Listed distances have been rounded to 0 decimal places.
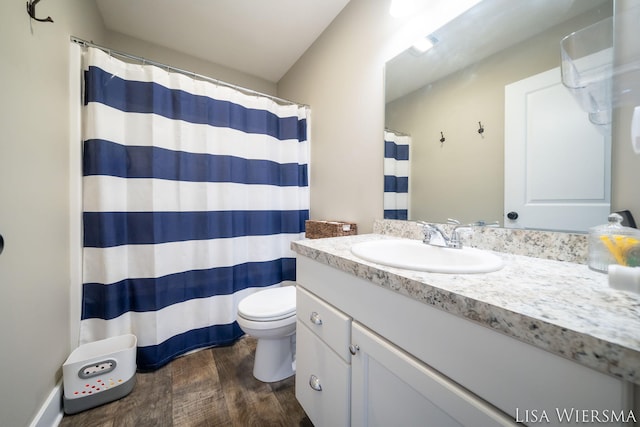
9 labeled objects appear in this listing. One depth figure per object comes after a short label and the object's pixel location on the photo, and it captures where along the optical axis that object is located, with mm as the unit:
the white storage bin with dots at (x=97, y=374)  1049
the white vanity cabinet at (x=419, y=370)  344
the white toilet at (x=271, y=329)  1182
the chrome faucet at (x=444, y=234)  887
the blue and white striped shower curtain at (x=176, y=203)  1230
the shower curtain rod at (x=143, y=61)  1209
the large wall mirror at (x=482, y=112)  708
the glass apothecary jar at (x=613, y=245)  548
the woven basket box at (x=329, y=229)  1463
